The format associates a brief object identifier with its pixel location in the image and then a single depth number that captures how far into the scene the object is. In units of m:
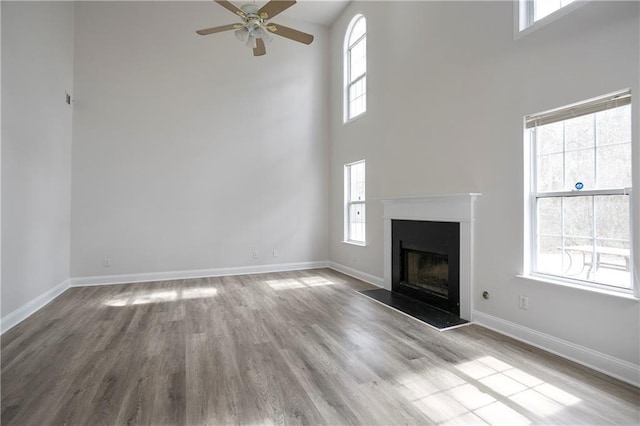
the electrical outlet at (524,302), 2.71
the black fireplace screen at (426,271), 3.68
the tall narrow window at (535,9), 2.56
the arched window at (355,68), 5.44
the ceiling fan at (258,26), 3.18
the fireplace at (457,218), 3.23
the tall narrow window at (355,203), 5.47
